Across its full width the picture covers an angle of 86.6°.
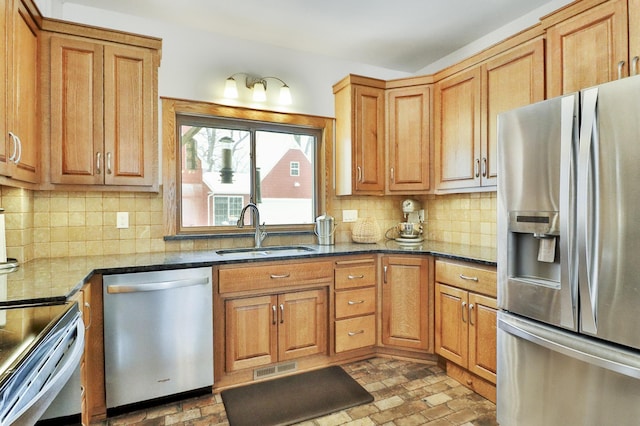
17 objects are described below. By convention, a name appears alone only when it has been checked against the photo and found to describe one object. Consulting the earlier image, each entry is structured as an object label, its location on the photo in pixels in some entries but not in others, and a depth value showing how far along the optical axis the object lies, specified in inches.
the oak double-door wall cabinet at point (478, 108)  87.4
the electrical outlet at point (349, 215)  129.4
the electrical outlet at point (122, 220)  96.7
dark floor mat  78.2
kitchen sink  98.1
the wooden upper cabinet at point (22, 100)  64.6
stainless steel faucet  107.8
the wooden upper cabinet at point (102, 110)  81.5
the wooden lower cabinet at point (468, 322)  84.2
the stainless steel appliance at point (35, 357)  27.6
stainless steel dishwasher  76.5
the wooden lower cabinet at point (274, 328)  89.8
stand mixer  123.7
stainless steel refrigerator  51.9
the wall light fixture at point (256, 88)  108.5
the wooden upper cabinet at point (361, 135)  118.3
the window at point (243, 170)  107.9
